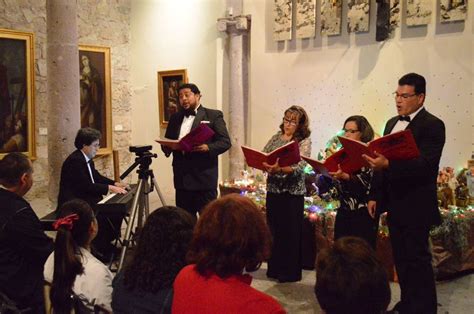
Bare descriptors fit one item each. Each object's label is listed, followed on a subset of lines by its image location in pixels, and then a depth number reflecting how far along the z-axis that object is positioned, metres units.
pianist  4.14
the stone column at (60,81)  5.40
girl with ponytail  2.29
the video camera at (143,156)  4.29
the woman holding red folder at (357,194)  3.48
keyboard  4.39
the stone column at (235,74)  7.29
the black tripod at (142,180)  4.21
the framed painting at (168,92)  8.12
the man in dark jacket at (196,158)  4.42
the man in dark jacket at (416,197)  3.02
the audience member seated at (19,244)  2.54
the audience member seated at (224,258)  1.55
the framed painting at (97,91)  8.07
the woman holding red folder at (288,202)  4.00
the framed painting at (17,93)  7.07
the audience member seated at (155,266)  1.81
